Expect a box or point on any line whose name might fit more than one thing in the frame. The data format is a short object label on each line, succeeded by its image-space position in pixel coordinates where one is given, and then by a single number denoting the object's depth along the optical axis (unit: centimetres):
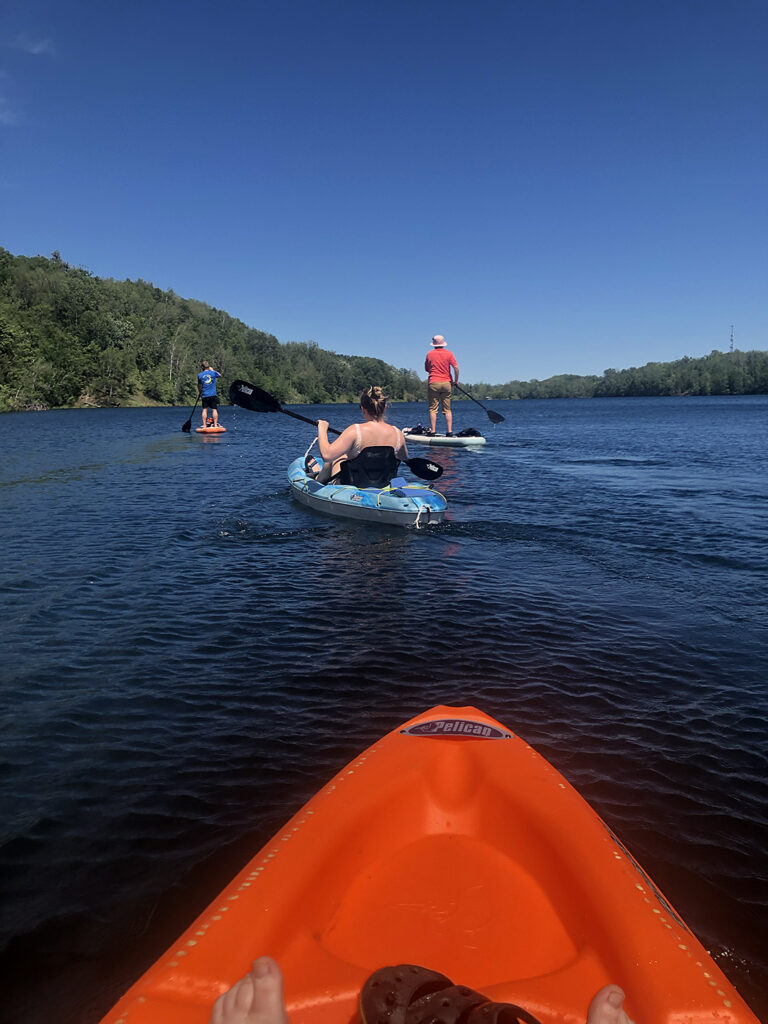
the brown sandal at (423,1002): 170
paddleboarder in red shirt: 2158
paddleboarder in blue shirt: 2605
